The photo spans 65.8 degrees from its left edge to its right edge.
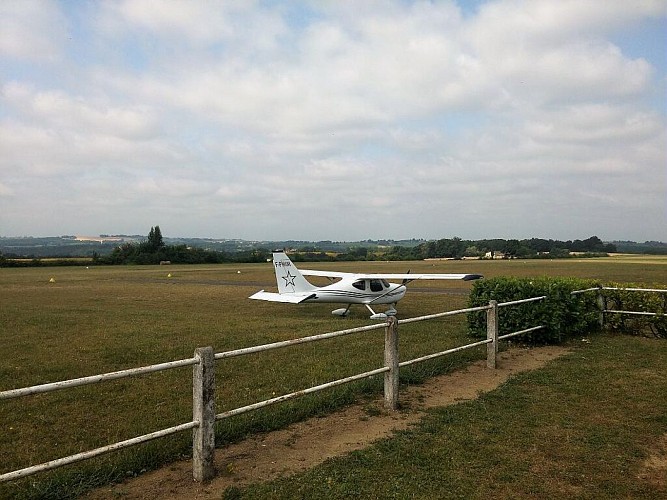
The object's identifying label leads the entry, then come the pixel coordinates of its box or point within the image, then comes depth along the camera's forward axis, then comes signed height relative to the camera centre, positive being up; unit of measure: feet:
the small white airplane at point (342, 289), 62.69 -5.50
